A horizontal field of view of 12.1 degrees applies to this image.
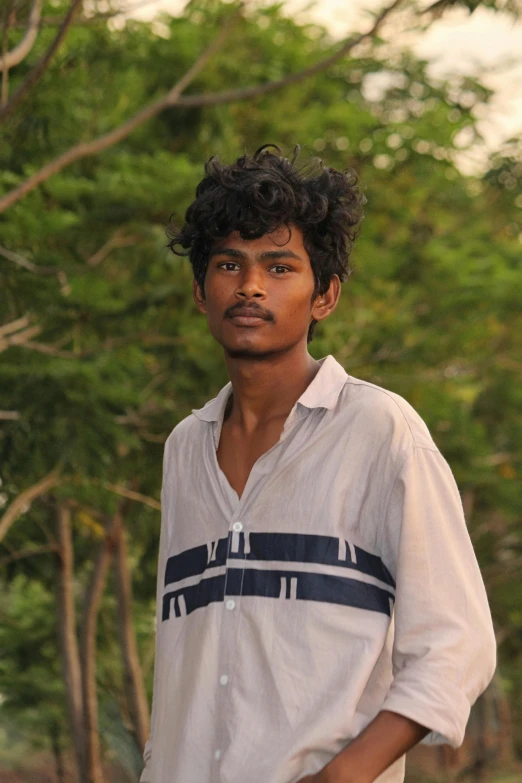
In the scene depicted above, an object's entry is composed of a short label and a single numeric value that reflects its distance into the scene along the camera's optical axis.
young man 3.84
